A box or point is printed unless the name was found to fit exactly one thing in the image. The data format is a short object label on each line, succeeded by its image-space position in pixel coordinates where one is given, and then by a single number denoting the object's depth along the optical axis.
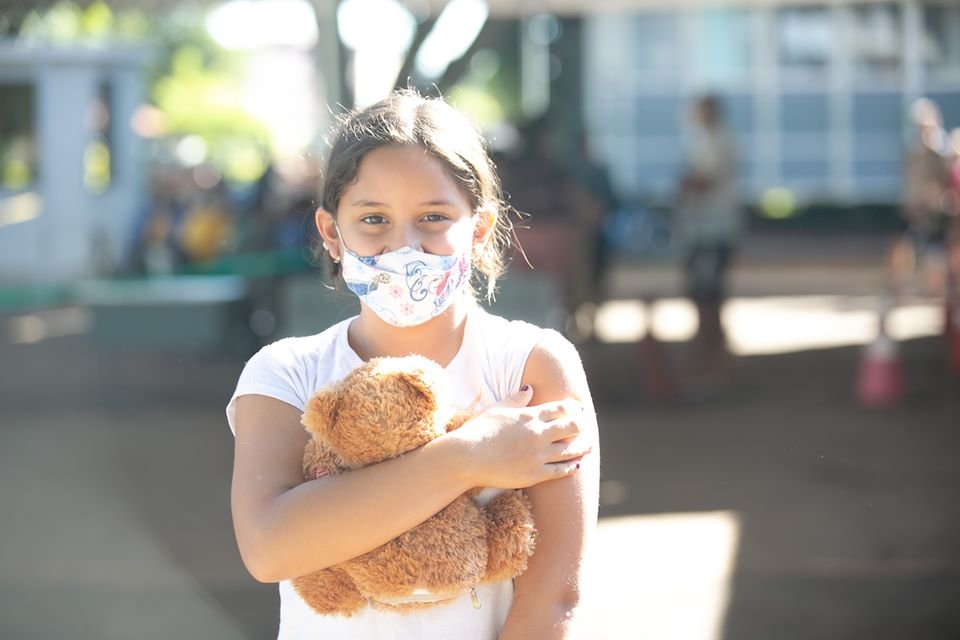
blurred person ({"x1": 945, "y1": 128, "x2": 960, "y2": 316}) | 8.79
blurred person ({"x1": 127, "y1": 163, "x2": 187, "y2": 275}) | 12.33
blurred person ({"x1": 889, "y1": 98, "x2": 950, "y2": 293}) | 10.29
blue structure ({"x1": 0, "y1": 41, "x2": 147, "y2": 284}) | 17.95
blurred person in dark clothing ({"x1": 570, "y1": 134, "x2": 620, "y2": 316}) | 9.62
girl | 1.53
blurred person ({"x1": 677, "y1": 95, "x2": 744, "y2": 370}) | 8.77
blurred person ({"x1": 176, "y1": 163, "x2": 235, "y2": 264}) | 12.15
